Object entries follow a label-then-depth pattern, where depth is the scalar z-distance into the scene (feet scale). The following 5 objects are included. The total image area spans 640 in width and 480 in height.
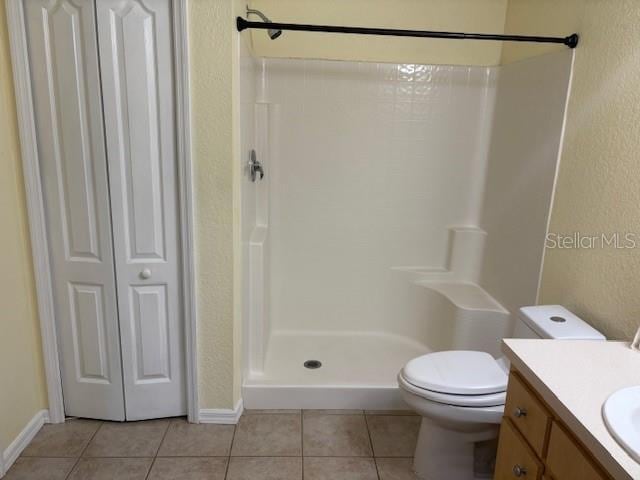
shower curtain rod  6.29
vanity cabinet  3.37
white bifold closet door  5.87
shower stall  7.95
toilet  5.47
